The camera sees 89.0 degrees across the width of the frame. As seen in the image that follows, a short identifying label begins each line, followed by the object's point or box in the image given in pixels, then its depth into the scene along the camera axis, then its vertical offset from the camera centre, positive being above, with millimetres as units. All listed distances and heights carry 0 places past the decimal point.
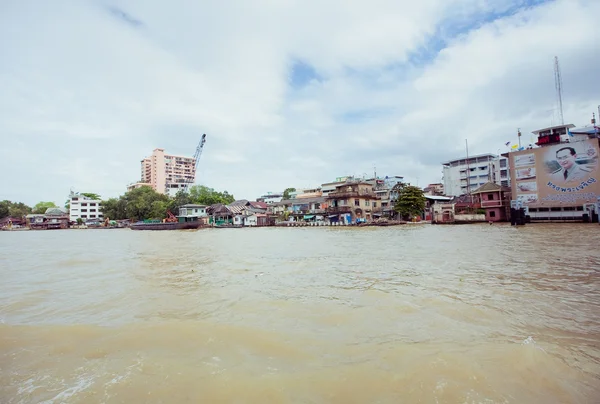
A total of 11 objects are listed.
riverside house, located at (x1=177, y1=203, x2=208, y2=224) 57375 +1775
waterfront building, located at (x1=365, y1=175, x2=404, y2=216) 52625 +4465
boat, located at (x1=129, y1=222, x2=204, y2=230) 51156 -309
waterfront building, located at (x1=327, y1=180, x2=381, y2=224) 48344 +2550
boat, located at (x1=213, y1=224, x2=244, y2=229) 54662 -714
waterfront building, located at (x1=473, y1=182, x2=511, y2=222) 39594 +1514
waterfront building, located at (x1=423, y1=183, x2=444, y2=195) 65075 +5877
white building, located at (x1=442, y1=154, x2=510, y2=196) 55781 +7943
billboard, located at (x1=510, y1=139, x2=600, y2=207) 31031 +4006
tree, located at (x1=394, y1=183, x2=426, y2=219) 42969 +2102
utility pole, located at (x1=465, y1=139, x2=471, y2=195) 57738 +6914
